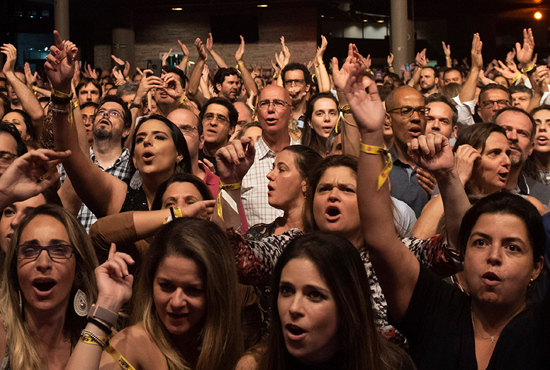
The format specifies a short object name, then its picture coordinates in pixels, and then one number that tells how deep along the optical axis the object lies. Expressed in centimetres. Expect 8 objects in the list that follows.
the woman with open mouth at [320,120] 515
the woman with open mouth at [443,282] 227
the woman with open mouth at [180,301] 234
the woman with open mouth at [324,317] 211
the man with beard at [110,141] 470
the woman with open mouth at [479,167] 316
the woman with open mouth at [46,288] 255
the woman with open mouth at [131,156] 314
